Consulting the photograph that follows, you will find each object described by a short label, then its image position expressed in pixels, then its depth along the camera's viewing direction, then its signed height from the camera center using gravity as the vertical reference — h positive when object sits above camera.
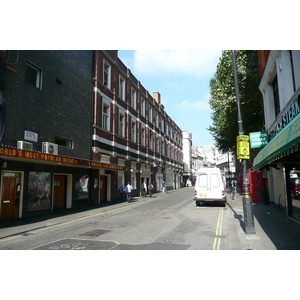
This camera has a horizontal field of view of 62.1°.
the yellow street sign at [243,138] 9.62 +1.63
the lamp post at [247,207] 8.57 -0.93
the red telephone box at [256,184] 19.58 -0.31
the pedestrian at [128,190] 21.91 -0.71
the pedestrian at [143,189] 28.35 -0.88
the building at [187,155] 65.06 +6.92
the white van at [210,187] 16.62 -0.41
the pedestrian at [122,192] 23.35 -0.93
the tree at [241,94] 21.03 +7.55
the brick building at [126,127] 21.83 +6.10
